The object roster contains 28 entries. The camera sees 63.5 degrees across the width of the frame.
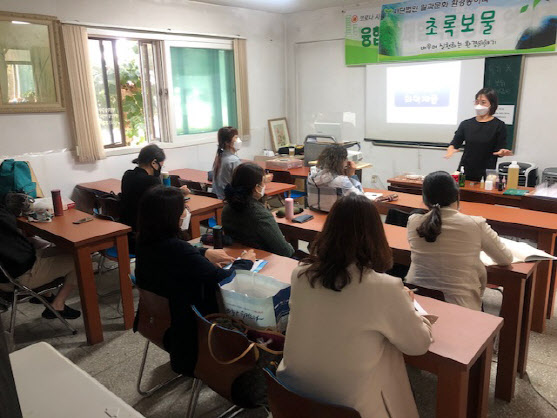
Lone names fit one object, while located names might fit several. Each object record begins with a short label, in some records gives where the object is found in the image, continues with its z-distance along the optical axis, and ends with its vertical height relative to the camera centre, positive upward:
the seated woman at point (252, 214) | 2.54 -0.60
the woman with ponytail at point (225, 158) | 4.11 -0.45
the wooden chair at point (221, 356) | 1.58 -0.88
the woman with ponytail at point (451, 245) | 2.12 -0.68
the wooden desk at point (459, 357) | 1.52 -0.84
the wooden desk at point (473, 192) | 3.58 -0.76
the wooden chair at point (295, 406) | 1.25 -0.84
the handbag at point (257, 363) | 1.60 -0.90
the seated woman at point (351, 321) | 1.33 -0.64
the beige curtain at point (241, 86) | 6.12 +0.28
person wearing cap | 3.37 -0.52
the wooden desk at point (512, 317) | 2.17 -1.06
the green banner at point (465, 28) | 4.73 +0.80
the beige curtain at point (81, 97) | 4.41 +0.15
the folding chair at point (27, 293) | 2.71 -1.09
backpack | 3.61 -0.51
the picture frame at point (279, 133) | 6.83 -0.41
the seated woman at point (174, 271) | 1.82 -0.68
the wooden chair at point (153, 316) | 1.90 -0.89
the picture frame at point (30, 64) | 4.06 +0.45
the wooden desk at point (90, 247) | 2.76 -0.84
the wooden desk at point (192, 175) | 4.90 -0.75
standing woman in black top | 4.05 -0.36
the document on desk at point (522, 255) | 2.25 -0.77
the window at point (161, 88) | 5.01 +0.26
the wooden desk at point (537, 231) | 2.69 -0.81
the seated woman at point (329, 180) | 3.24 -0.54
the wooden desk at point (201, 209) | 3.56 -0.79
